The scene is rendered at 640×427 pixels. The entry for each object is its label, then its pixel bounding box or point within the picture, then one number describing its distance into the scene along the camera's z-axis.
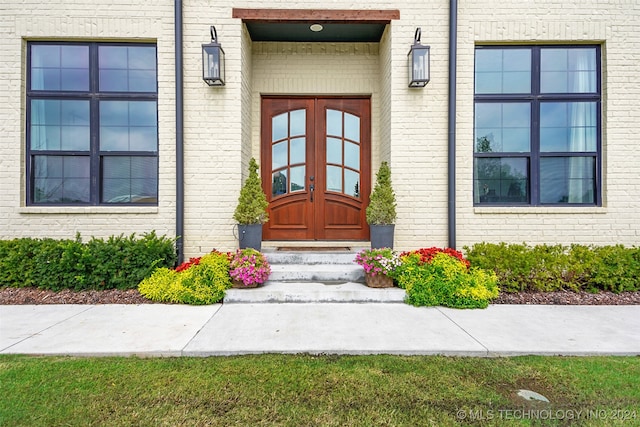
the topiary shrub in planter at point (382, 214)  4.80
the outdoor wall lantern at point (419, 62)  4.96
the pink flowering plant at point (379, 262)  4.30
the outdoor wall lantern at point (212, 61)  4.90
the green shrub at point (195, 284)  4.14
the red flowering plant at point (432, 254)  4.47
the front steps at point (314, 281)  4.18
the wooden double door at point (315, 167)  6.03
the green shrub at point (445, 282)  4.05
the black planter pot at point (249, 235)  4.80
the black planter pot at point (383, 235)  4.80
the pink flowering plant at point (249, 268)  4.25
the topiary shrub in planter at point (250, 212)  4.77
